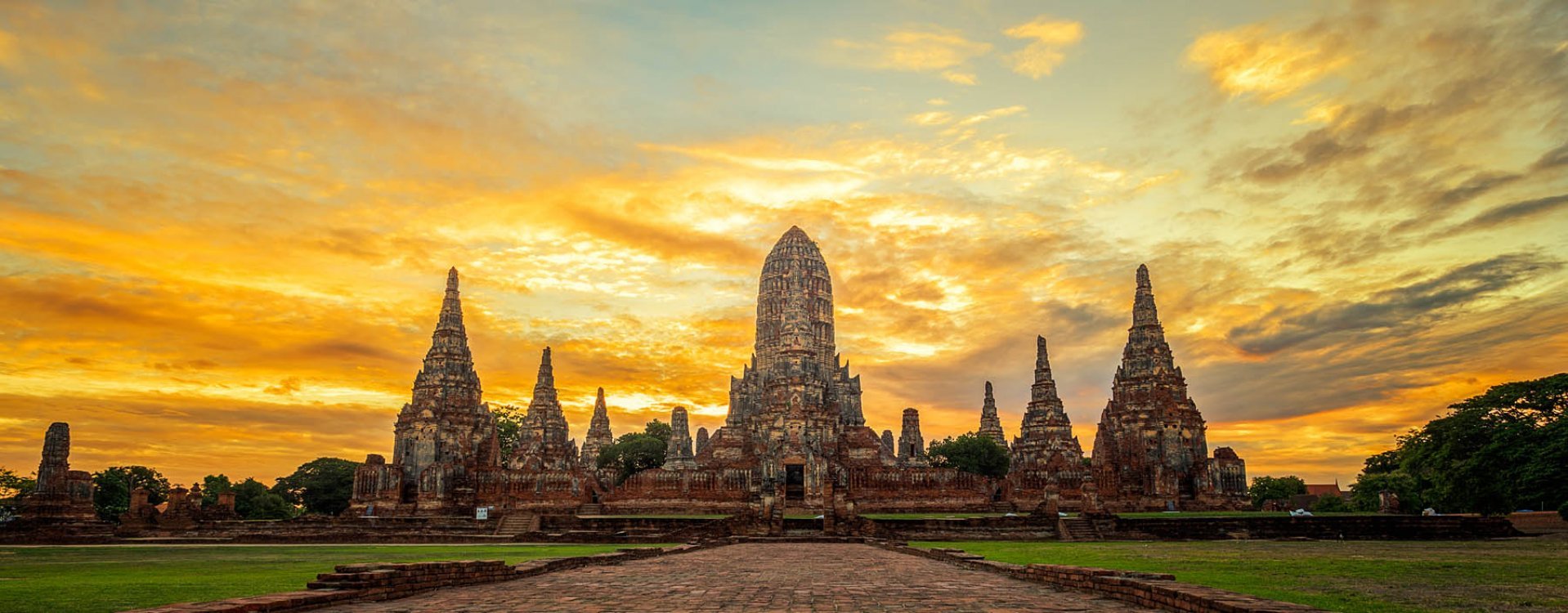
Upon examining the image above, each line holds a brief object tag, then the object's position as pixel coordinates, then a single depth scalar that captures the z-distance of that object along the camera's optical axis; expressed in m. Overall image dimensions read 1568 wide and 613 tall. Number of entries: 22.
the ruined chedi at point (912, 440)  70.81
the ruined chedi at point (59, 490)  42.38
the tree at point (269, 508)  69.56
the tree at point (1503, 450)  35.09
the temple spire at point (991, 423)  82.94
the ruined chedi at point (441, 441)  52.09
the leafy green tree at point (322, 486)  76.31
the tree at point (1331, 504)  65.65
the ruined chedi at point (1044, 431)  53.69
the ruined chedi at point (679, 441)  70.94
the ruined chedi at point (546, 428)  57.56
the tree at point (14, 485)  68.50
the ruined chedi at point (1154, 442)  49.81
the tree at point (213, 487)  73.81
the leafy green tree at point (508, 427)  82.12
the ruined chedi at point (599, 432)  83.99
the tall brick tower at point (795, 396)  53.69
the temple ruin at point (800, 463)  49.75
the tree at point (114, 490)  66.56
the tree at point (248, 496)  69.75
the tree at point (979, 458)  81.25
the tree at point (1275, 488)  89.88
